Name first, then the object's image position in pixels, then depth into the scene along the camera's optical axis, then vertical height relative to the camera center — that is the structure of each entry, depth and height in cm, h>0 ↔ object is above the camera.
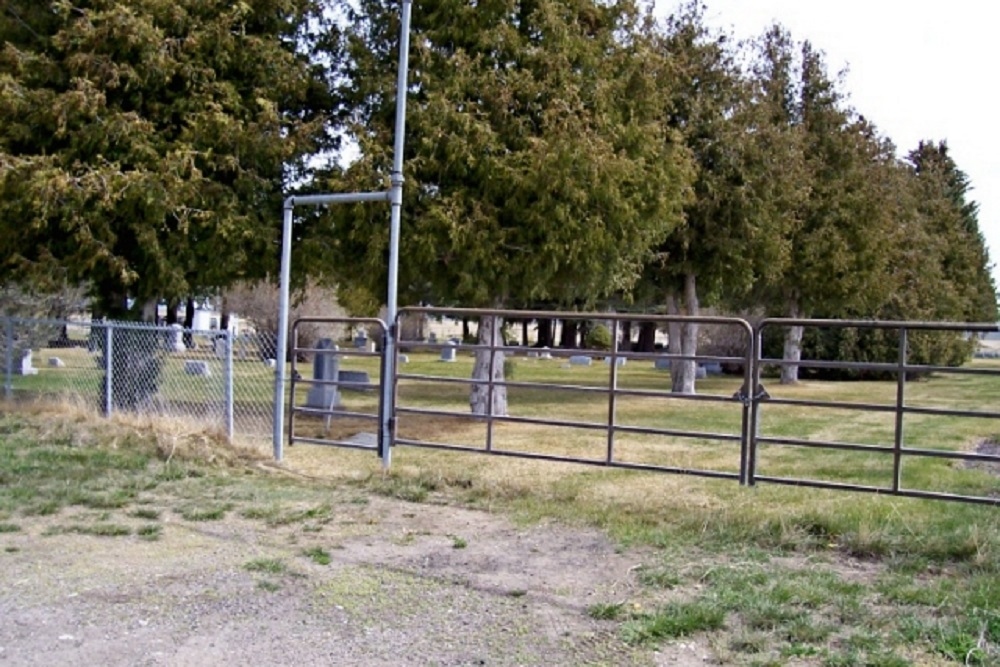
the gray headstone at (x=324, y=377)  1441 -120
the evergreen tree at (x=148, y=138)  1252 +226
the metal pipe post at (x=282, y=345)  1044 -52
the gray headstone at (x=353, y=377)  1587 -129
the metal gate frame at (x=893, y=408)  720 -69
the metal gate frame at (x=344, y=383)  982 -94
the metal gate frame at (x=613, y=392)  812 -72
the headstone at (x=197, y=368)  2162 -173
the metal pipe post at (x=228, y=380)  1102 -101
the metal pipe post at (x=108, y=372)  1223 -111
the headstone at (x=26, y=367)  2277 -197
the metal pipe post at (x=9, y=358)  1380 -107
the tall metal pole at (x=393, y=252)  980 +57
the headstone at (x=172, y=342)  1521 -79
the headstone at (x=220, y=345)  1241 -70
